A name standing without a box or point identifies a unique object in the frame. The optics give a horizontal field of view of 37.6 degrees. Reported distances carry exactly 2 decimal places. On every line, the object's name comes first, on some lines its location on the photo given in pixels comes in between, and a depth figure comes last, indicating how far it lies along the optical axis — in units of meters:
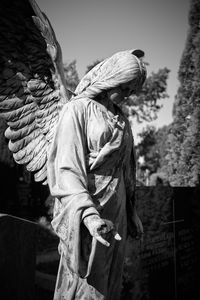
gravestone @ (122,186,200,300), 5.80
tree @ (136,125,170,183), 30.88
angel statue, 1.68
